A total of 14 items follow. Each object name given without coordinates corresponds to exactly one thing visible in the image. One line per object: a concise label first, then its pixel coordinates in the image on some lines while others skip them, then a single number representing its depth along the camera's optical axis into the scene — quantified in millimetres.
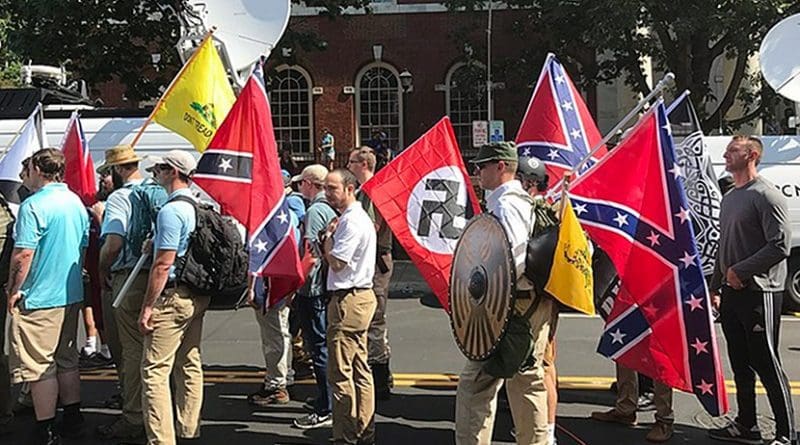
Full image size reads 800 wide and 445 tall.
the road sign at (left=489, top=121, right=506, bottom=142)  18391
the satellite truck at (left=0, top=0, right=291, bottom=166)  10203
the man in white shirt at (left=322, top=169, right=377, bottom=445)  5301
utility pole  19719
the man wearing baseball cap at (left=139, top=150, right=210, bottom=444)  4914
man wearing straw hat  5605
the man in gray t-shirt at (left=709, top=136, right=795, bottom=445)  5301
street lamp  23844
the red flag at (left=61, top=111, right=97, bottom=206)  7090
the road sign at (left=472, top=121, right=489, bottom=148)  18344
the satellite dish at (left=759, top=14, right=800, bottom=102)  10797
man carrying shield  4500
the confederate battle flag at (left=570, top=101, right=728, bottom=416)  4719
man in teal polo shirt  5328
